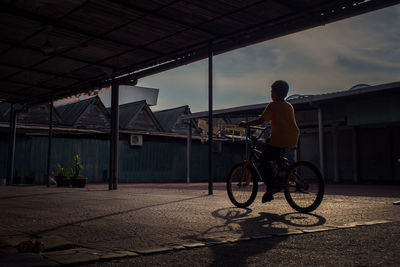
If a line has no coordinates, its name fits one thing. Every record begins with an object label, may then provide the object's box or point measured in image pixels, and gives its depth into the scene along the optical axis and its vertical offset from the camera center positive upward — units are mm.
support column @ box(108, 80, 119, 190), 11867 +918
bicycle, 4629 -132
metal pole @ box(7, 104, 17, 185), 17266 +936
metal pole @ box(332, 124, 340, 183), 18564 +1062
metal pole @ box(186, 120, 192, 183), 22334 +1679
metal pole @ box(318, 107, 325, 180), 17141 +1357
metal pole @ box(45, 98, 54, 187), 15492 +1028
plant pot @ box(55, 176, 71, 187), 15078 -413
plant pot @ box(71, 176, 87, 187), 15062 -404
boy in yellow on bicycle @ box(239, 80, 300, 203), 4898 +418
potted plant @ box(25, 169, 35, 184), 18703 -364
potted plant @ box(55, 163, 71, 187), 15086 -297
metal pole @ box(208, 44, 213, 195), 8742 +1499
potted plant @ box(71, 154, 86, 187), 15062 -404
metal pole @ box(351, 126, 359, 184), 18906 +816
